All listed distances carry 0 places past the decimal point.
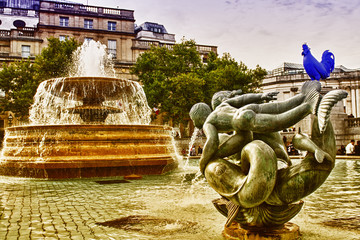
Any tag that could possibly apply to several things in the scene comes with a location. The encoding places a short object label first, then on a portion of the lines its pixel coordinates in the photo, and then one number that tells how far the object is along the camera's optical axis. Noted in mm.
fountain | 9211
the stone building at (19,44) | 40375
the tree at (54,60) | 32969
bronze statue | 3102
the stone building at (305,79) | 36066
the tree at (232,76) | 35084
